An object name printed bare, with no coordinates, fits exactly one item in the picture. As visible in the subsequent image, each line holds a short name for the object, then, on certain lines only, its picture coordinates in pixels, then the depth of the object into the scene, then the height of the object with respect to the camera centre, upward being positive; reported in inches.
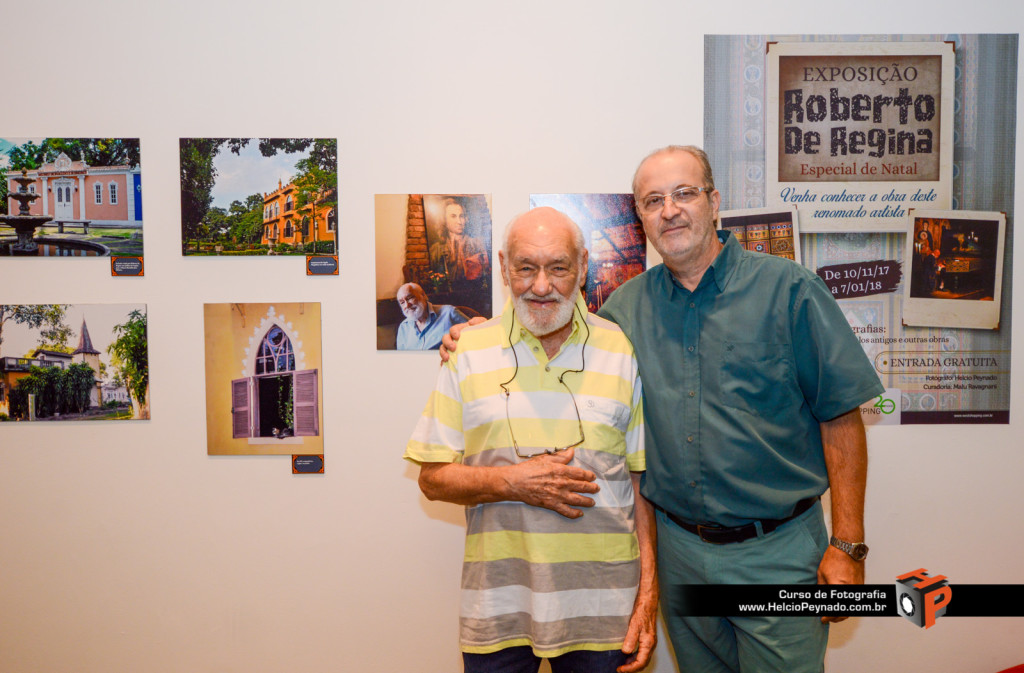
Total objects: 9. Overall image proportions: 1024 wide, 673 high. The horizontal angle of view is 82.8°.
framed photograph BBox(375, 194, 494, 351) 82.9 +7.2
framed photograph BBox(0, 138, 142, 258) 83.3 +17.1
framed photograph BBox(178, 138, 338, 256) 82.8 +17.1
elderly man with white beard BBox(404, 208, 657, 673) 55.3 -15.6
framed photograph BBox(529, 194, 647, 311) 83.0 +11.2
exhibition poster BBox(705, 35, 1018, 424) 82.3 +19.6
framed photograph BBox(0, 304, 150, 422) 84.0 -6.5
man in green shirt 57.8 -10.7
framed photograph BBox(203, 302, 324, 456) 83.7 -9.2
